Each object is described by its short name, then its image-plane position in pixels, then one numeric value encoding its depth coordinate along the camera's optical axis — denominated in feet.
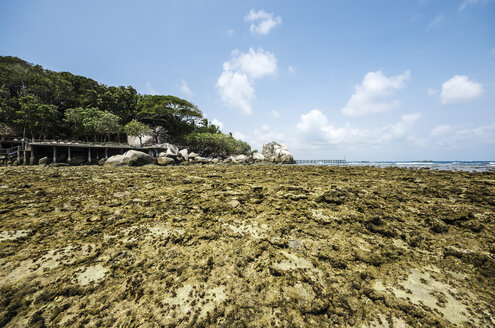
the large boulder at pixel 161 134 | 168.05
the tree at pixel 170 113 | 164.04
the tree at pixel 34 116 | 103.39
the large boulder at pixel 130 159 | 76.84
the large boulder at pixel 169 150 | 122.73
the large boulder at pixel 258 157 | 184.34
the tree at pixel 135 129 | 124.67
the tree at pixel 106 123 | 115.65
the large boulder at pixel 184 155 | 132.67
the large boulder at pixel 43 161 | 81.60
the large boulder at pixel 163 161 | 95.04
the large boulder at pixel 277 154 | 182.34
